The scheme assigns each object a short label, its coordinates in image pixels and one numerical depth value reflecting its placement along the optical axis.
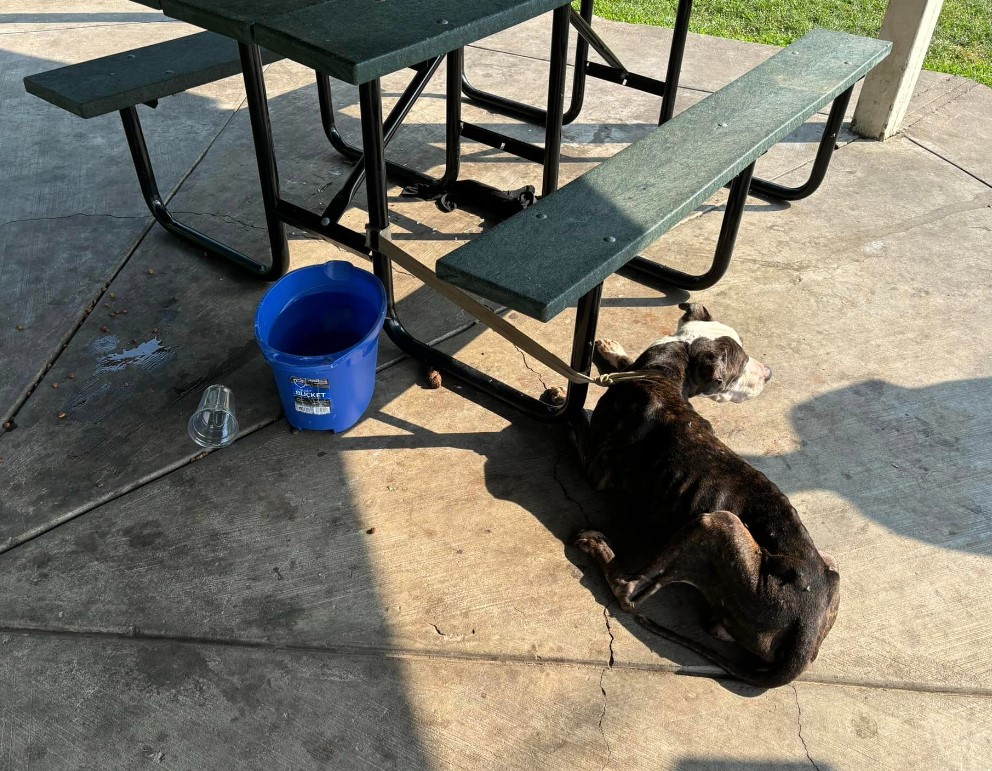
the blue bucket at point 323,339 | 2.94
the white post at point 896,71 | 4.64
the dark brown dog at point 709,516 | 2.39
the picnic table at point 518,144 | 2.63
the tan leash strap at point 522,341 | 2.92
